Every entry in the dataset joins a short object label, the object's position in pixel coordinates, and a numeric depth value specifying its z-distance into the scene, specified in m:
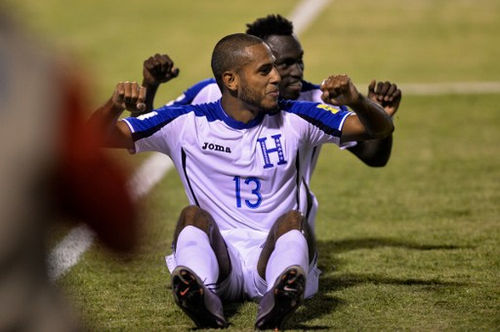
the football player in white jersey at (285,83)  13.47
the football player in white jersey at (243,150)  11.71
